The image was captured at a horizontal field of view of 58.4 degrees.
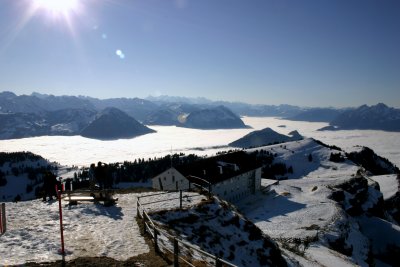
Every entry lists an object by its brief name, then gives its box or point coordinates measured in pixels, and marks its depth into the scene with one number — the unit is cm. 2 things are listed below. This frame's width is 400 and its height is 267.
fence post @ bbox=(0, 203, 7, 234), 2380
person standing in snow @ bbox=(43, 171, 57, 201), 3466
